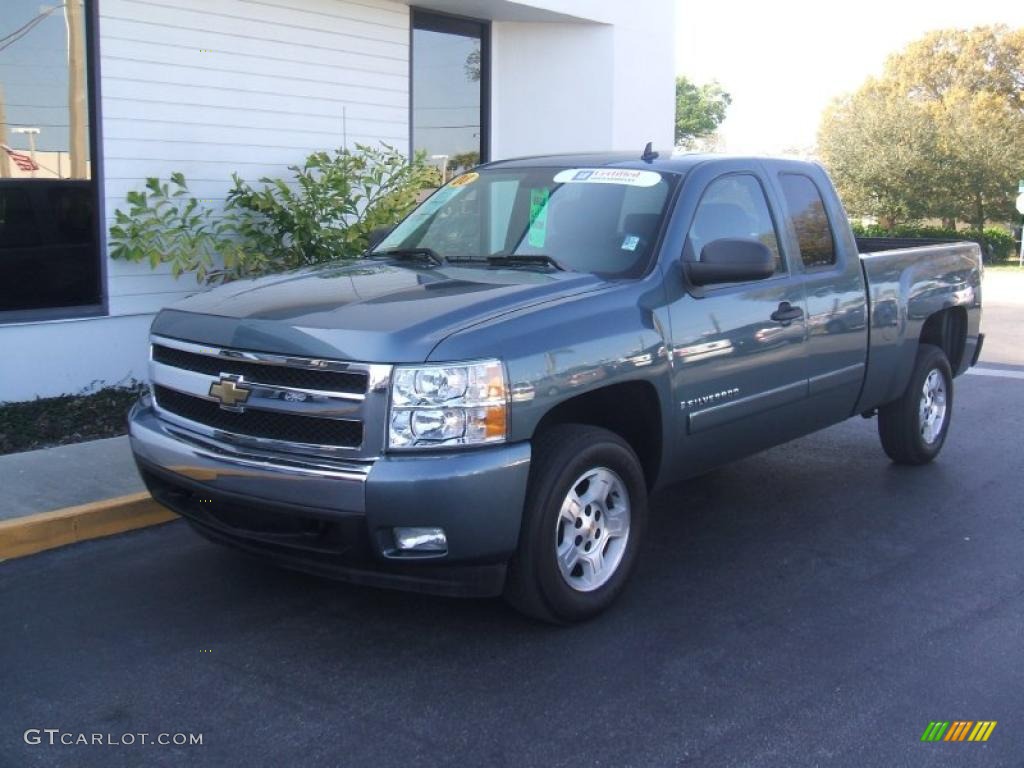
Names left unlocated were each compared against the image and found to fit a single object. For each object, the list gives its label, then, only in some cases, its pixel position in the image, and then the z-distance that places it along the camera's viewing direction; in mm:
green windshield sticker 5262
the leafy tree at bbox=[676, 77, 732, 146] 60062
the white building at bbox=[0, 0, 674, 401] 8250
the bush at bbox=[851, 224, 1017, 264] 37656
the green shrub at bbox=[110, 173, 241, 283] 8555
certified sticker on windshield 5340
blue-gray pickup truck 3975
